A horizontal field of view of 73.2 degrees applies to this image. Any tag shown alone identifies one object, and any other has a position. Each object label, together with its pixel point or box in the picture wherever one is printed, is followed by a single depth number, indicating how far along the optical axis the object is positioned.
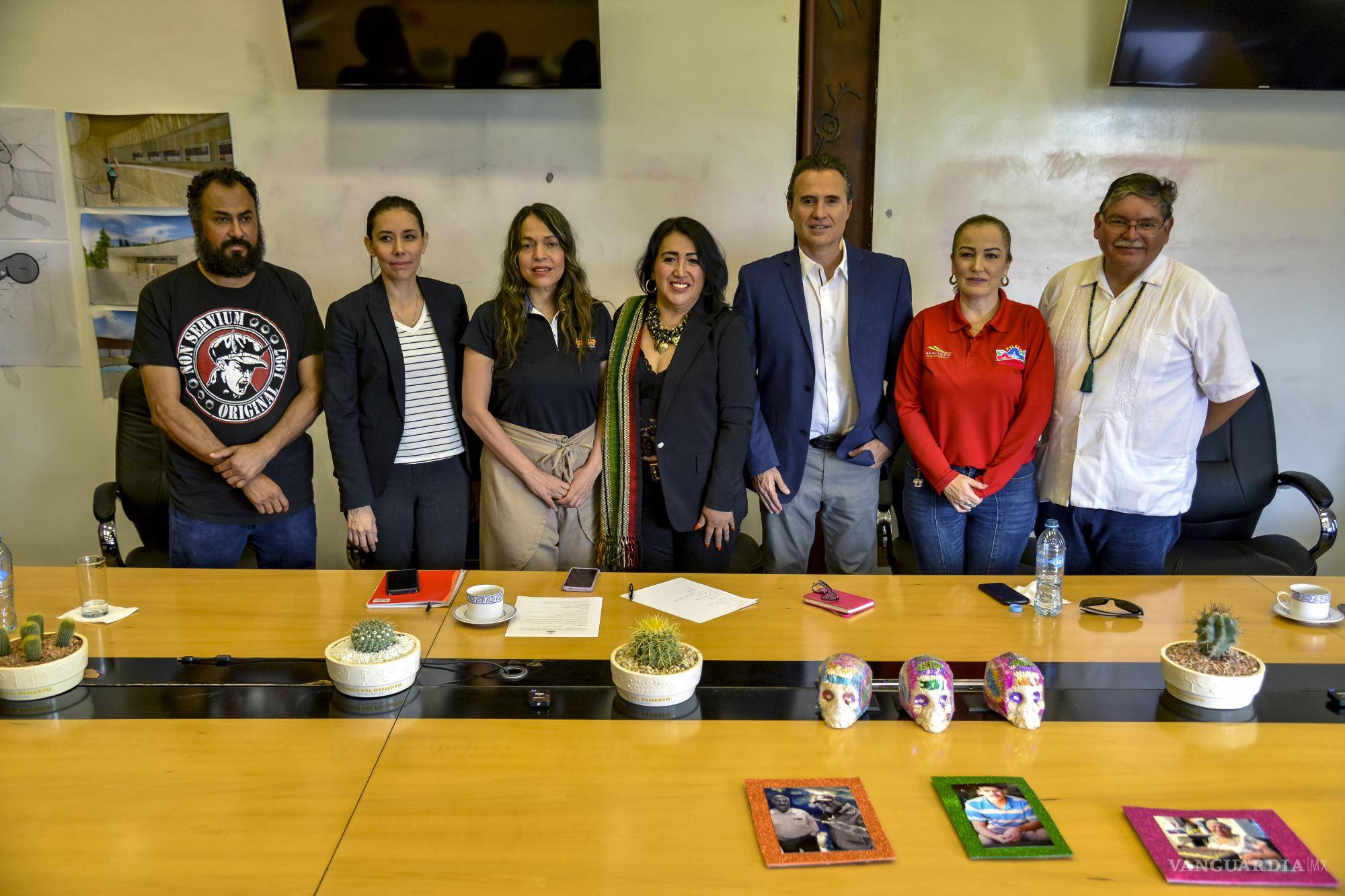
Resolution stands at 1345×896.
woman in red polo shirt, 2.69
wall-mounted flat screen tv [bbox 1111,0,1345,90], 3.49
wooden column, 3.69
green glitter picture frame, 1.26
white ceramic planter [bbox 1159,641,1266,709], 1.65
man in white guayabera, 2.63
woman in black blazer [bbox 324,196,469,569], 2.76
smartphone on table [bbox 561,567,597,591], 2.25
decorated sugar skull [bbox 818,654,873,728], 1.60
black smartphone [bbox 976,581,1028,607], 2.16
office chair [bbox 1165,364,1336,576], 3.40
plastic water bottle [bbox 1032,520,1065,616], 2.10
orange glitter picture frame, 1.25
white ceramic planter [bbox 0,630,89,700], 1.68
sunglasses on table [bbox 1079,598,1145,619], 2.11
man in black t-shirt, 2.71
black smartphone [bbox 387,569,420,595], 2.16
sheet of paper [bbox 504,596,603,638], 2.01
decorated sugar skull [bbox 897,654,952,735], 1.59
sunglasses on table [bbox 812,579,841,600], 2.17
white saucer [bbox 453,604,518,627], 2.04
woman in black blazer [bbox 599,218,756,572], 2.73
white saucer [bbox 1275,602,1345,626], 2.06
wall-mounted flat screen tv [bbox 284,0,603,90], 3.51
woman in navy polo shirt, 2.73
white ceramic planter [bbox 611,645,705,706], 1.65
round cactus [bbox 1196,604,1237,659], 1.69
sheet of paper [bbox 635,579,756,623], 2.11
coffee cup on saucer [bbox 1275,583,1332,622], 2.06
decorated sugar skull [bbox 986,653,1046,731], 1.61
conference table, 1.25
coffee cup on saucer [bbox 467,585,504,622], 2.03
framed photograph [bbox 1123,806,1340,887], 1.22
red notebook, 2.14
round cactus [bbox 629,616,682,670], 1.67
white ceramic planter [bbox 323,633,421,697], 1.68
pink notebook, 2.10
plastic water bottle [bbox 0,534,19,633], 1.95
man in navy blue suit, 2.87
